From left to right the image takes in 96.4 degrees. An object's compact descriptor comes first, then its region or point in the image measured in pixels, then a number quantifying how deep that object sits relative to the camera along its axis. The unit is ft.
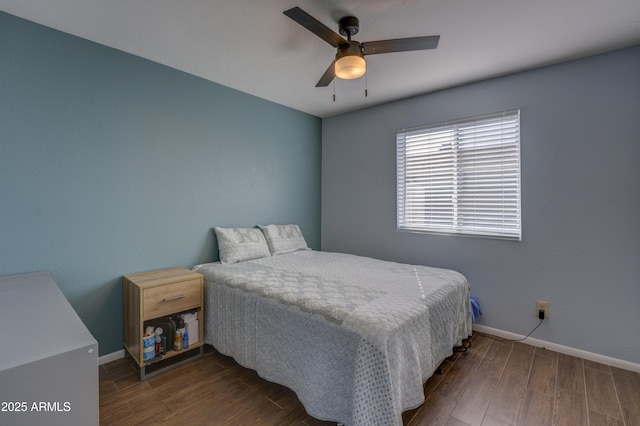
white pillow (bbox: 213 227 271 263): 9.12
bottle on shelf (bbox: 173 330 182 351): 7.31
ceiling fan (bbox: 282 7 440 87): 5.49
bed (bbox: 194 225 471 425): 4.57
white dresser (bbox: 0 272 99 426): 2.73
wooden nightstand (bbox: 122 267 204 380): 6.65
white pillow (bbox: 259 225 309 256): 10.44
